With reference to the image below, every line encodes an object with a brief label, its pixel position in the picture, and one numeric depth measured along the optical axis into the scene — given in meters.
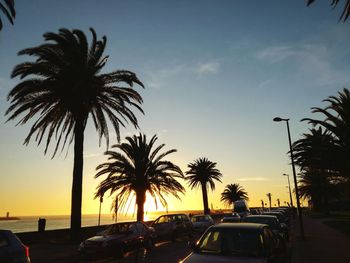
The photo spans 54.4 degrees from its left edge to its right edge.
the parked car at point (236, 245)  6.53
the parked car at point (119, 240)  14.42
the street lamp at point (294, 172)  23.69
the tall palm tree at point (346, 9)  11.87
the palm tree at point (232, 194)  77.91
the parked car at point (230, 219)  27.36
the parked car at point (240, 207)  46.50
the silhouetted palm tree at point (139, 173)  29.80
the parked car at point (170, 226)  22.25
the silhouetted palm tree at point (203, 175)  53.47
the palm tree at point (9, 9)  14.26
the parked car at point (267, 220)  15.17
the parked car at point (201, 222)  28.27
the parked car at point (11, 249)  7.73
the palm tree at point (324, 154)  23.88
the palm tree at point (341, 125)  23.08
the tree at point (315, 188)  51.03
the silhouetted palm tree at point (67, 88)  20.34
